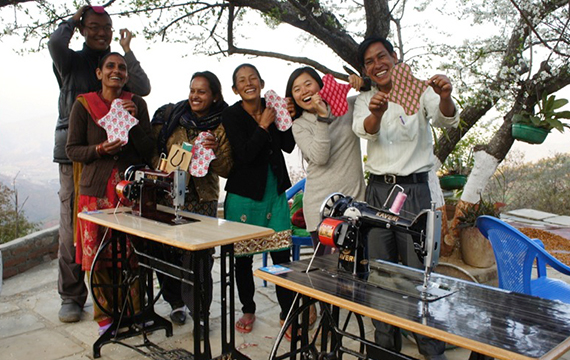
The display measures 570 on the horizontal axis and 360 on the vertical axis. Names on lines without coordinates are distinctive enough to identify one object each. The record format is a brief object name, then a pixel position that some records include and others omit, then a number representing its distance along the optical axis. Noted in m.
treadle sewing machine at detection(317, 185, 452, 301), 1.79
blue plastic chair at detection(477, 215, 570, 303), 2.44
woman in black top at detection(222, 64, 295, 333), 2.97
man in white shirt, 2.51
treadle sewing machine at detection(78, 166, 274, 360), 2.46
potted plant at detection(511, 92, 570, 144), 3.96
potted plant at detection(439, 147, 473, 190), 4.91
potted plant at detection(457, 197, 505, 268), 3.77
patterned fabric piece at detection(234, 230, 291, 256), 3.00
